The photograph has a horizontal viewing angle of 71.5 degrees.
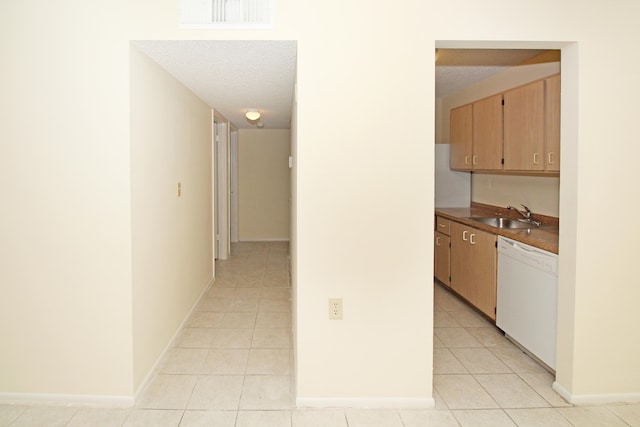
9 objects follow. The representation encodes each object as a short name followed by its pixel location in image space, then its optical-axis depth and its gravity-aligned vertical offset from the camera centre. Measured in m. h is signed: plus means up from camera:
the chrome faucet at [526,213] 4.20 -0.23
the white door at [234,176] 8.17 +0.26
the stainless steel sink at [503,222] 4.23 -0.32
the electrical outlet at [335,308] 2.57 -0.68
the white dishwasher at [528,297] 2.93 -0.78
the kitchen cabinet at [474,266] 3.80 -0.71
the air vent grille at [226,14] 2.42 +0.96
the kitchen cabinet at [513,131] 3.29 +0.52
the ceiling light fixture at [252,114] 5.42 +0.93
